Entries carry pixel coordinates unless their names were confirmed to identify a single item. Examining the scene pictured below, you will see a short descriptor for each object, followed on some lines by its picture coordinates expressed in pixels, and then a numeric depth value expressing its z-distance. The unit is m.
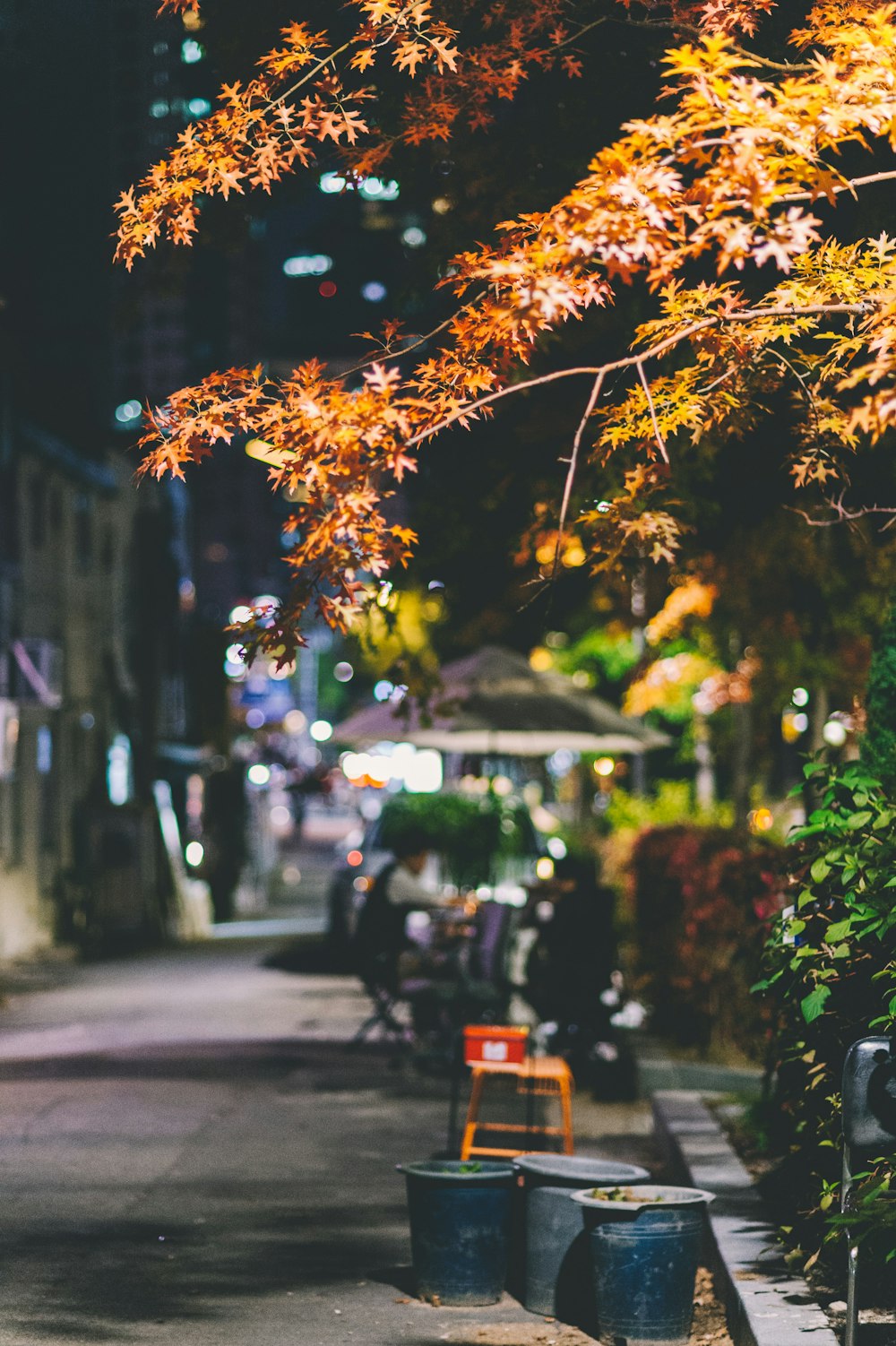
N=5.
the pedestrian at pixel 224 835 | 34.22
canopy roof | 17.33
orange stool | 9.66
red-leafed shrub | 13.13
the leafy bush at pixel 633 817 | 19.50
